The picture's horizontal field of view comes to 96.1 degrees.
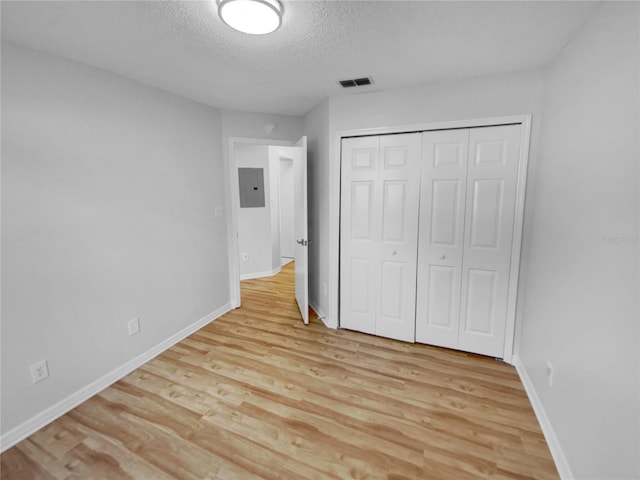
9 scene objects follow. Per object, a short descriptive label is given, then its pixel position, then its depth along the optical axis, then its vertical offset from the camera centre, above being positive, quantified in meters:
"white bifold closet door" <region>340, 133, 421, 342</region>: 2.55 -0.23
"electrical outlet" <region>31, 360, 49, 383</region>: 1.76 -1.02
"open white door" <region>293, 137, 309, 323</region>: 2.91 -0.25
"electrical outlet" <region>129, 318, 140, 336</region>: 2.35 -0.99
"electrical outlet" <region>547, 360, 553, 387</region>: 1.71 -0.99
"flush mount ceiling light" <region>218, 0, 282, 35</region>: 1.32 +0.92
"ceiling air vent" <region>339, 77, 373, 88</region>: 2.26 +1.00
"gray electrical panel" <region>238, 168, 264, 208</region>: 4.49 +0.31
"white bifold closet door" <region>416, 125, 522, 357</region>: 2.25 -0.22
